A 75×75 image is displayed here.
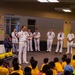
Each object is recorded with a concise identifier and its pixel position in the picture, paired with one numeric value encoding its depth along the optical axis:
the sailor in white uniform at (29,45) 14.42
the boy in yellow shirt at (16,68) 5.08
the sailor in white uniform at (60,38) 13.73
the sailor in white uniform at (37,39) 14.69
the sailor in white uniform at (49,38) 14.12
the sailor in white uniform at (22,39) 9.06
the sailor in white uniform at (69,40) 13.34
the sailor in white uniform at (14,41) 13.24
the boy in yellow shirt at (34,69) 5.27
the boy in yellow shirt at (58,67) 6.18
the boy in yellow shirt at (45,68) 4.90
